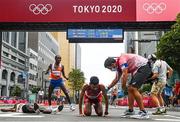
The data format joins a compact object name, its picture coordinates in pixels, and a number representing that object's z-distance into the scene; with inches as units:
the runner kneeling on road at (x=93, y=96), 384.5
